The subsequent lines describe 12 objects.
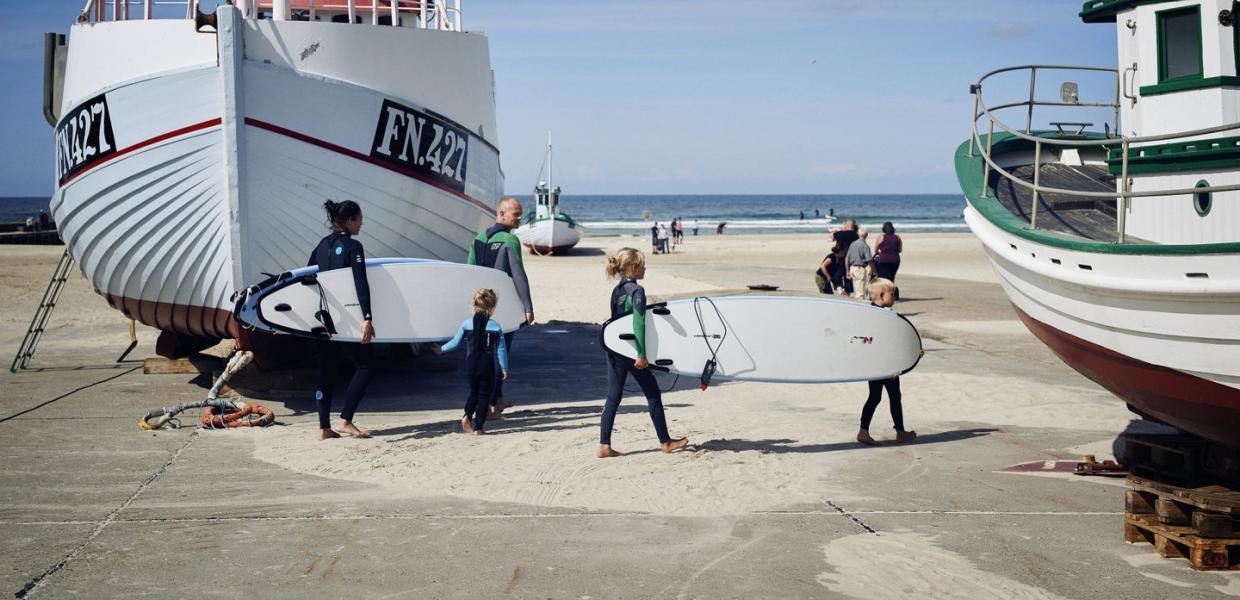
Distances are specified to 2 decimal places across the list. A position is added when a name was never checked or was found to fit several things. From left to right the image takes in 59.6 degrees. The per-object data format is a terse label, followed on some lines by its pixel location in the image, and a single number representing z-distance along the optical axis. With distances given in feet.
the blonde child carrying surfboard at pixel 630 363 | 24.90
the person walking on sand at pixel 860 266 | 57.31
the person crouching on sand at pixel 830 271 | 57.26
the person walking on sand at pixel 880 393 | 26.91
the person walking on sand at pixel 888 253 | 59.82
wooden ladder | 40.44
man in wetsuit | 30.32
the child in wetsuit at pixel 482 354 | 27.76
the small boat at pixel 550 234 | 131.95
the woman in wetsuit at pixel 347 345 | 27.66
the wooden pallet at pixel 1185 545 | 17.71
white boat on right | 18.98
